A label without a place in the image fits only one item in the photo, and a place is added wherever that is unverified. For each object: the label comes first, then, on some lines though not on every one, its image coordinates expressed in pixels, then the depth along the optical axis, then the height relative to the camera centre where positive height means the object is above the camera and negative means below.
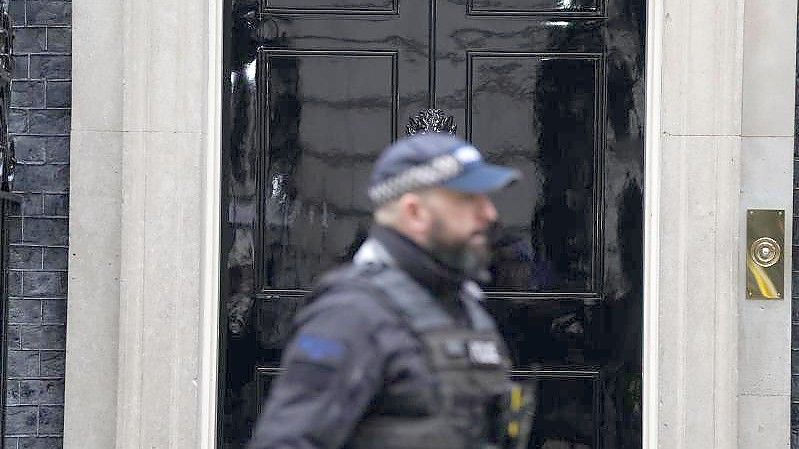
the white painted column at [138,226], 10.95 -0.05
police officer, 5.41 -0.23
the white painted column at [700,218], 10.95 +0.01
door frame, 11.18 -0.03
